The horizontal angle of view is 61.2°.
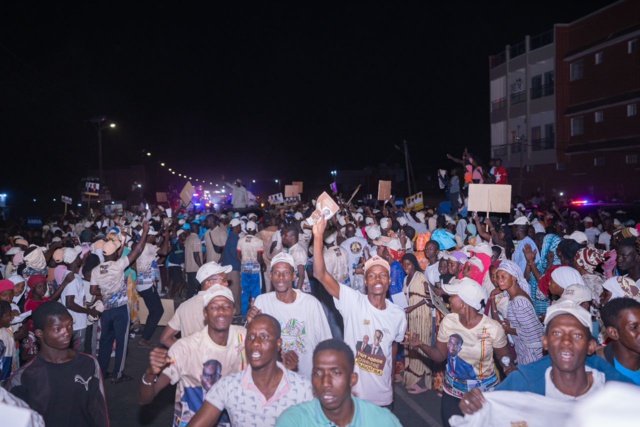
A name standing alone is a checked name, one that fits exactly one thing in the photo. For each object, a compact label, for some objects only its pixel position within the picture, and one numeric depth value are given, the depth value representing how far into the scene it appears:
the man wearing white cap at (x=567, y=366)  3.25
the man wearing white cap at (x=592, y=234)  12.45
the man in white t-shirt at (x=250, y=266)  11.05
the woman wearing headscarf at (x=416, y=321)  7.28
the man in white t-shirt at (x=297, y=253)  8.40
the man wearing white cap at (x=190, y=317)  4.92
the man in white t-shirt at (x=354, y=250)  10.10
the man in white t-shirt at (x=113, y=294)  7.14
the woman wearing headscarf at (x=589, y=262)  6.81
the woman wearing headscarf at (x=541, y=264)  7.68
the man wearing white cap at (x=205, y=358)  4.04
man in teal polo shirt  2.93
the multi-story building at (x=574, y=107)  29.94
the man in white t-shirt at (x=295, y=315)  4.96
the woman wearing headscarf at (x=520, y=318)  5.18
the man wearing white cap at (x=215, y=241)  12.66
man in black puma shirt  3.72
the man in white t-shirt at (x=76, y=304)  7.06
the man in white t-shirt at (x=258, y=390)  3.40
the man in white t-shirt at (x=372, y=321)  4.64
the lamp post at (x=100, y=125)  28.73
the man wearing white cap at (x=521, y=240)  9.28
